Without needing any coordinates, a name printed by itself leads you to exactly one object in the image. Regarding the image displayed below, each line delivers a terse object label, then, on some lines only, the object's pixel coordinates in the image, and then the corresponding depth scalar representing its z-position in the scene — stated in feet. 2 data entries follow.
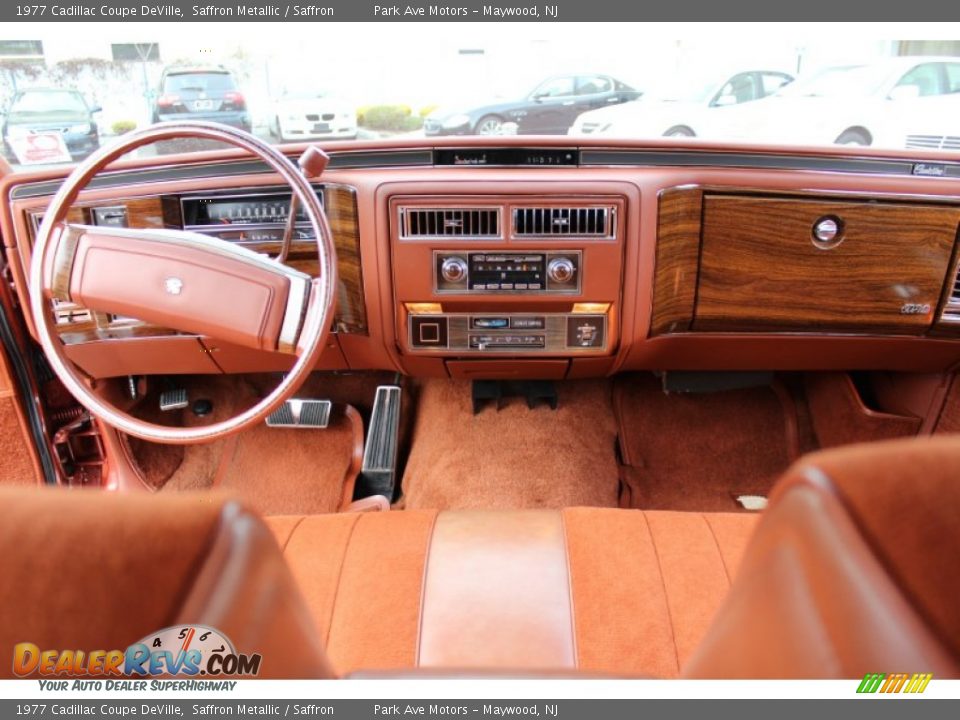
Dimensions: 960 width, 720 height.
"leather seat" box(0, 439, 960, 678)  1.71
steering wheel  4.92
